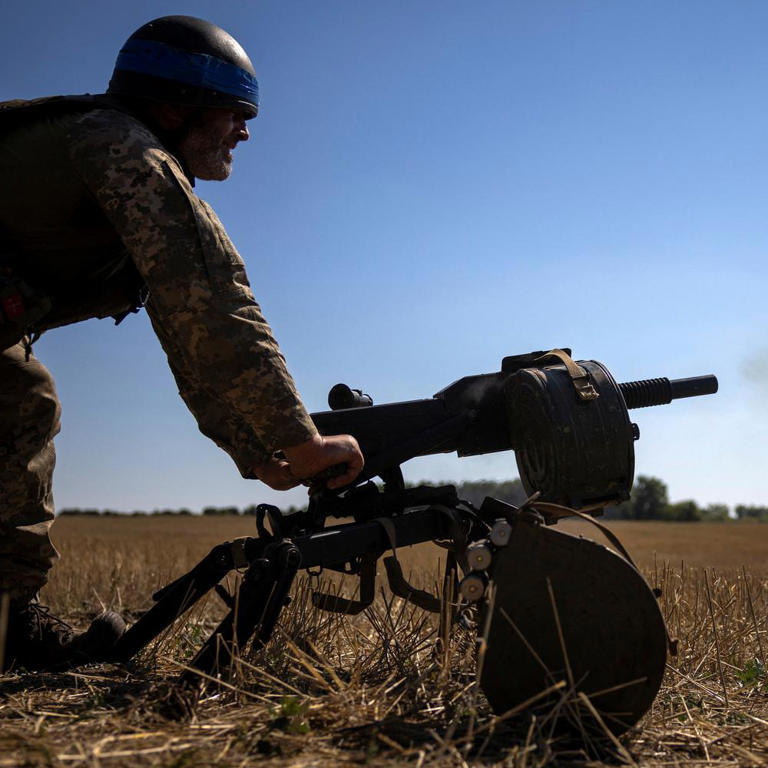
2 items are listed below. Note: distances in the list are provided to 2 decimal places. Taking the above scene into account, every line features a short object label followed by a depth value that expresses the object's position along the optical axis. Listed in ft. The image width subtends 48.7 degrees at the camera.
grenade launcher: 9.00
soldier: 10.69
